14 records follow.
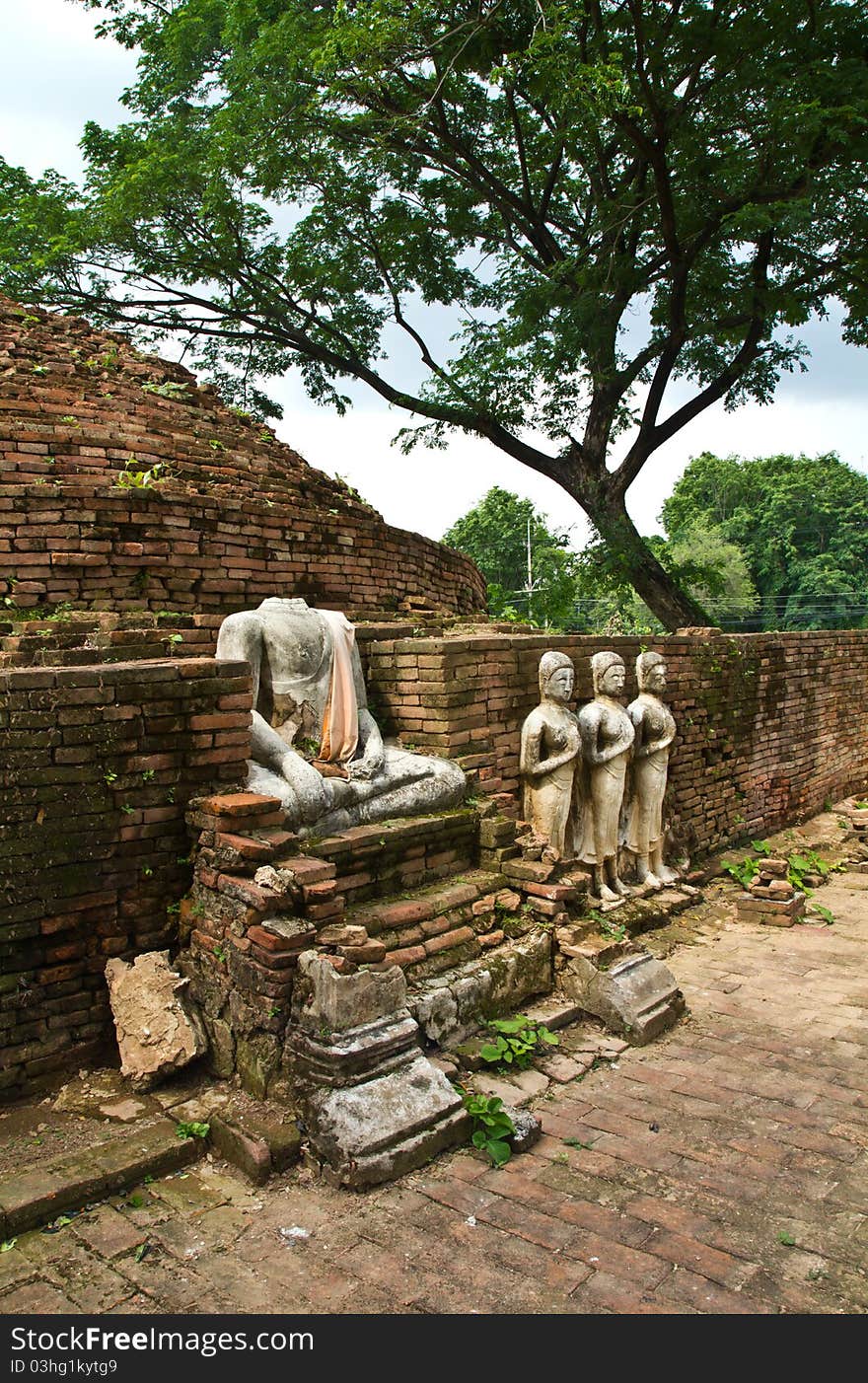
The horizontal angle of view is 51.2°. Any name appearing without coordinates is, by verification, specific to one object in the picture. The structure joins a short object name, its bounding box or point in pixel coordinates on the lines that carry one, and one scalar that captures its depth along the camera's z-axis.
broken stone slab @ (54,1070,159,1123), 3.05
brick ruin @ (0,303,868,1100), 3.21
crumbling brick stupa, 5.21
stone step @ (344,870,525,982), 3.82
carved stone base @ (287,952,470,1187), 2.86
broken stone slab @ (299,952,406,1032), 3.04
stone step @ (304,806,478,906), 3.94
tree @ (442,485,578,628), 35.78
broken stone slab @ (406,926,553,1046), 3.68
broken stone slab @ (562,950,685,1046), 4.13
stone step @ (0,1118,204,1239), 2.55
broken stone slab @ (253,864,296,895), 3.32
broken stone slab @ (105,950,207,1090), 3.20
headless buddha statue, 4.08
